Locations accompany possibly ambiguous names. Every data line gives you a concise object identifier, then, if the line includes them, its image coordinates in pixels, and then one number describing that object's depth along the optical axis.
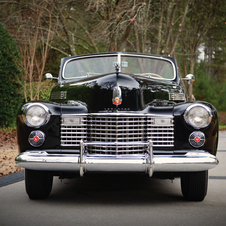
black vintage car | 4.18
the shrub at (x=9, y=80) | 11.76
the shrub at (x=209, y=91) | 21.42
